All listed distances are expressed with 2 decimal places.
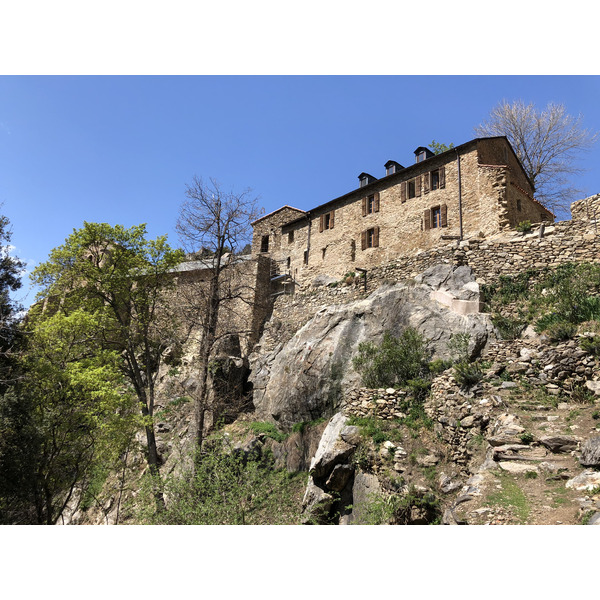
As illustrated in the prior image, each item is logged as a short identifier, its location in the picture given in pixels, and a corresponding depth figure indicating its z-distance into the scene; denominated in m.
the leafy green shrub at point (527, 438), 9.64
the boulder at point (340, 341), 15.60
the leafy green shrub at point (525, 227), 17.61
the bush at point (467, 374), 12.62
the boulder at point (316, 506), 12.07
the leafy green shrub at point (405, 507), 9.89
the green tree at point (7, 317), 12.67
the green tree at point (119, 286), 17.33
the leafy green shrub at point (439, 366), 14.18
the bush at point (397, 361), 14.72
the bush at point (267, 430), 17.98
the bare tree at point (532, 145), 29.19
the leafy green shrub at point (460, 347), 14.08
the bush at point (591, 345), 11.15
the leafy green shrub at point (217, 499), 9.94
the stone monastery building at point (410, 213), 21.14
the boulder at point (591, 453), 8.16
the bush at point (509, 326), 14.23
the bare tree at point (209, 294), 16.56
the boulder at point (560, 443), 9.10
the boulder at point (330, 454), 12.62
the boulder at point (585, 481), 7.59
